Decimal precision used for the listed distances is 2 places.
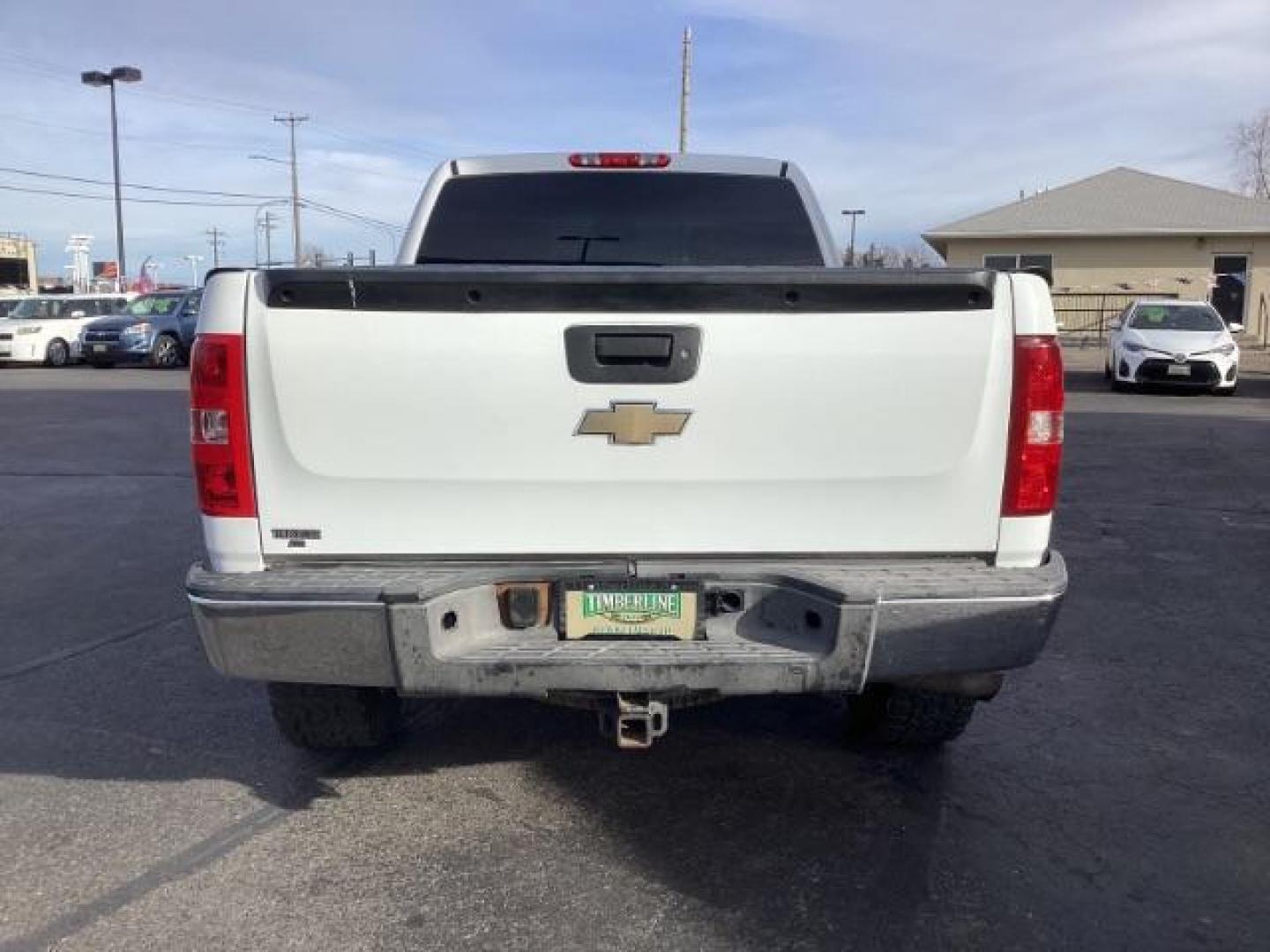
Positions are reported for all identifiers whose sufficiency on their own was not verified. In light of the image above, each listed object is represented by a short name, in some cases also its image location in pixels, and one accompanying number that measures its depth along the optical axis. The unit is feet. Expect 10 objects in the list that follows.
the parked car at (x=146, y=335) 90.63
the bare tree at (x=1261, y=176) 201.57
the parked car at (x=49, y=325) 94.12
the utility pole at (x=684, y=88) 122.01
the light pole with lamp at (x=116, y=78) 129.80
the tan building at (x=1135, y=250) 104.99
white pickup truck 10.68
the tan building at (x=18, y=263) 260.83
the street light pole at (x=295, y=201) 193.16
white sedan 61.93
